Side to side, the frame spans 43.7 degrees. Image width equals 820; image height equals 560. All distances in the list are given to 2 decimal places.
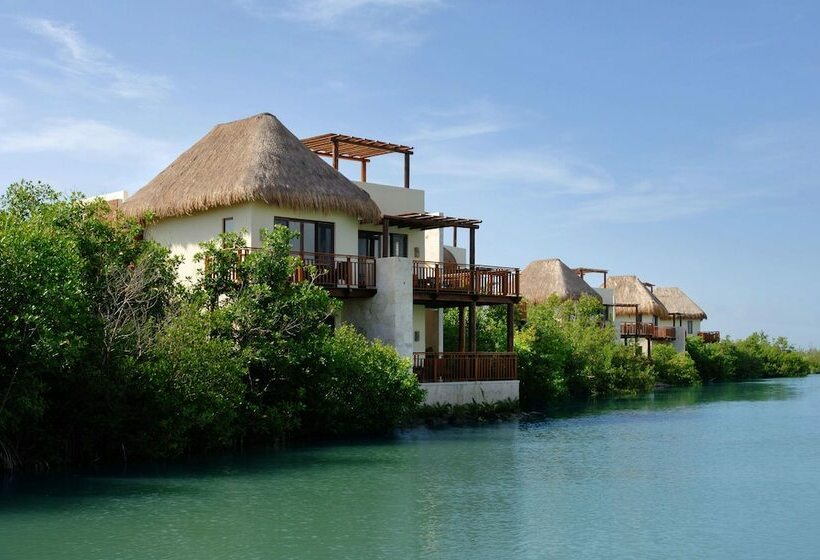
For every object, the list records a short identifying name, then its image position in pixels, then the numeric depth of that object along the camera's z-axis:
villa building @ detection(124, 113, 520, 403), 26.17
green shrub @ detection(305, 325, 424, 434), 22.73
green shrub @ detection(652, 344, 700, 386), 55.12
